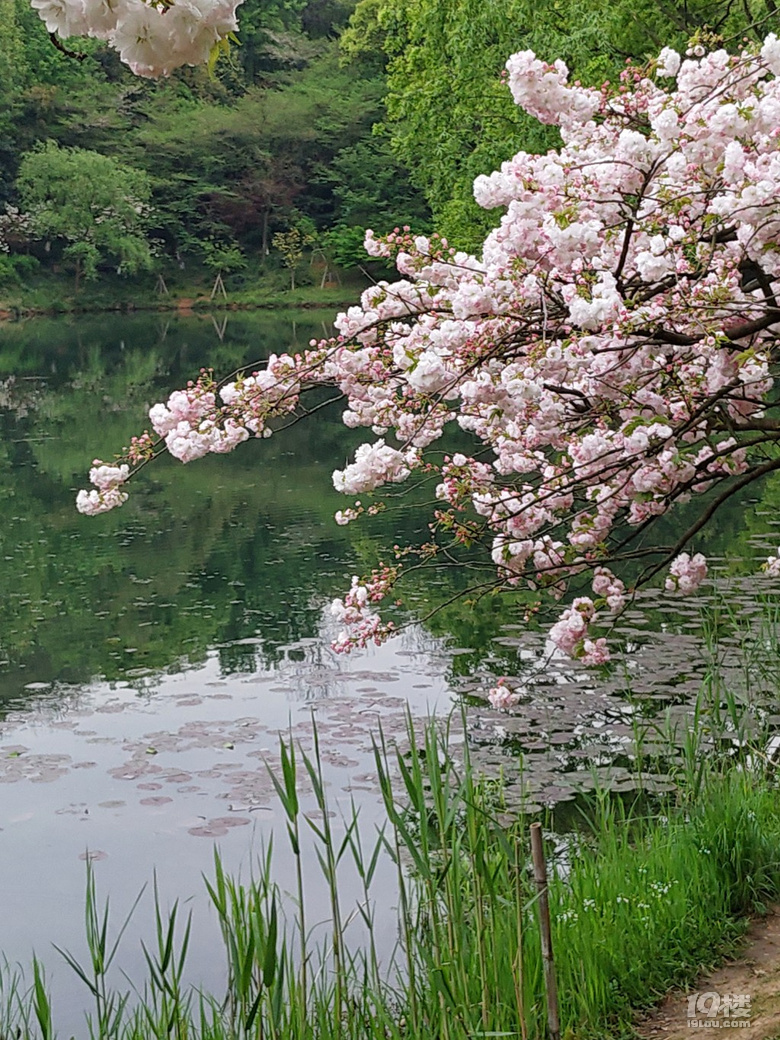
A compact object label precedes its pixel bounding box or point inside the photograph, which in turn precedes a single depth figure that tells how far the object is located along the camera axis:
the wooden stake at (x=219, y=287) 39.41
